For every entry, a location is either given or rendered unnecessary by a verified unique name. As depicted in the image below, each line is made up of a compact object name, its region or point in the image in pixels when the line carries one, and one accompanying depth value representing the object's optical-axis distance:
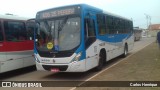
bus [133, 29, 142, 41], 30.13
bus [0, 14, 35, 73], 6.07
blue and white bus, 5.64
